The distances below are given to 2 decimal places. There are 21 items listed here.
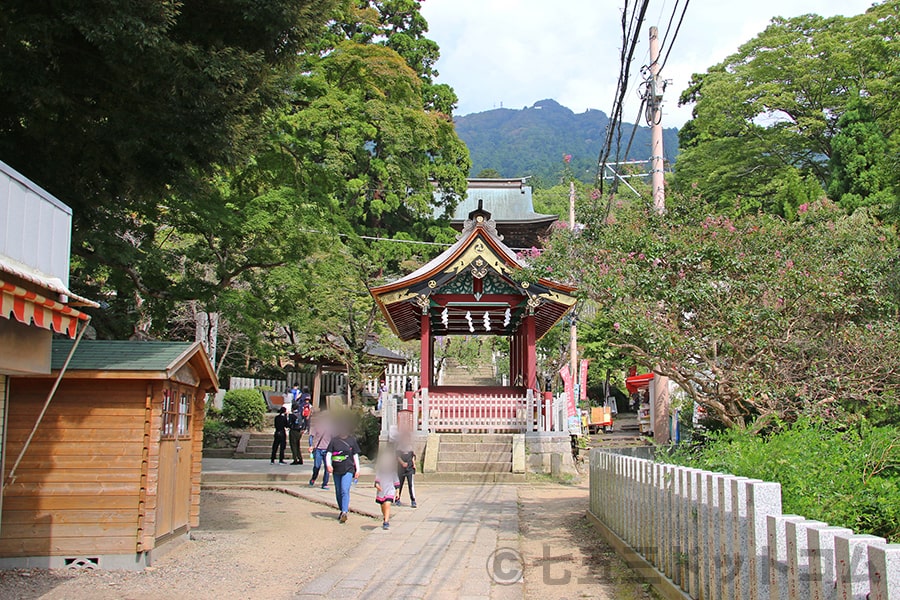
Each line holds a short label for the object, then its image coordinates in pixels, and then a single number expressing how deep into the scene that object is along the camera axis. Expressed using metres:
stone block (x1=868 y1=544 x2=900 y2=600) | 3.34
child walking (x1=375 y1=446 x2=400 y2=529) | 11.26
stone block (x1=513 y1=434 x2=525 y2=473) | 18.75
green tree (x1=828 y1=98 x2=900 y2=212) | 27.23
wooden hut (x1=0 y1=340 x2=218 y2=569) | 7.87
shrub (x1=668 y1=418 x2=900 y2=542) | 5.61
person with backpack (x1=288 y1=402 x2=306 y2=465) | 21.05
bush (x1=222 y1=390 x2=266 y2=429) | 27.50
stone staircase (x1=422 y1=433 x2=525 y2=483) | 18.47
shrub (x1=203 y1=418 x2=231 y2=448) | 24.64
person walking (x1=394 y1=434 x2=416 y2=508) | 13.59
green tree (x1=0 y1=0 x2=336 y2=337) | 8.07
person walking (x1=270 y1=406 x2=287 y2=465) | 20.81
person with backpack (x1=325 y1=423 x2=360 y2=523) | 11.70
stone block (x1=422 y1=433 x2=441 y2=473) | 18.73
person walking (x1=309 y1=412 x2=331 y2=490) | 15.48
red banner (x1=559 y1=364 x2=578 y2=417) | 22.48
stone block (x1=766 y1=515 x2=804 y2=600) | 4.43
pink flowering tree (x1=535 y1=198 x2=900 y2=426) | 8.95
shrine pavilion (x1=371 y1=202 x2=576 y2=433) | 19.66
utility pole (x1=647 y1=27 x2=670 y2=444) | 11.51
